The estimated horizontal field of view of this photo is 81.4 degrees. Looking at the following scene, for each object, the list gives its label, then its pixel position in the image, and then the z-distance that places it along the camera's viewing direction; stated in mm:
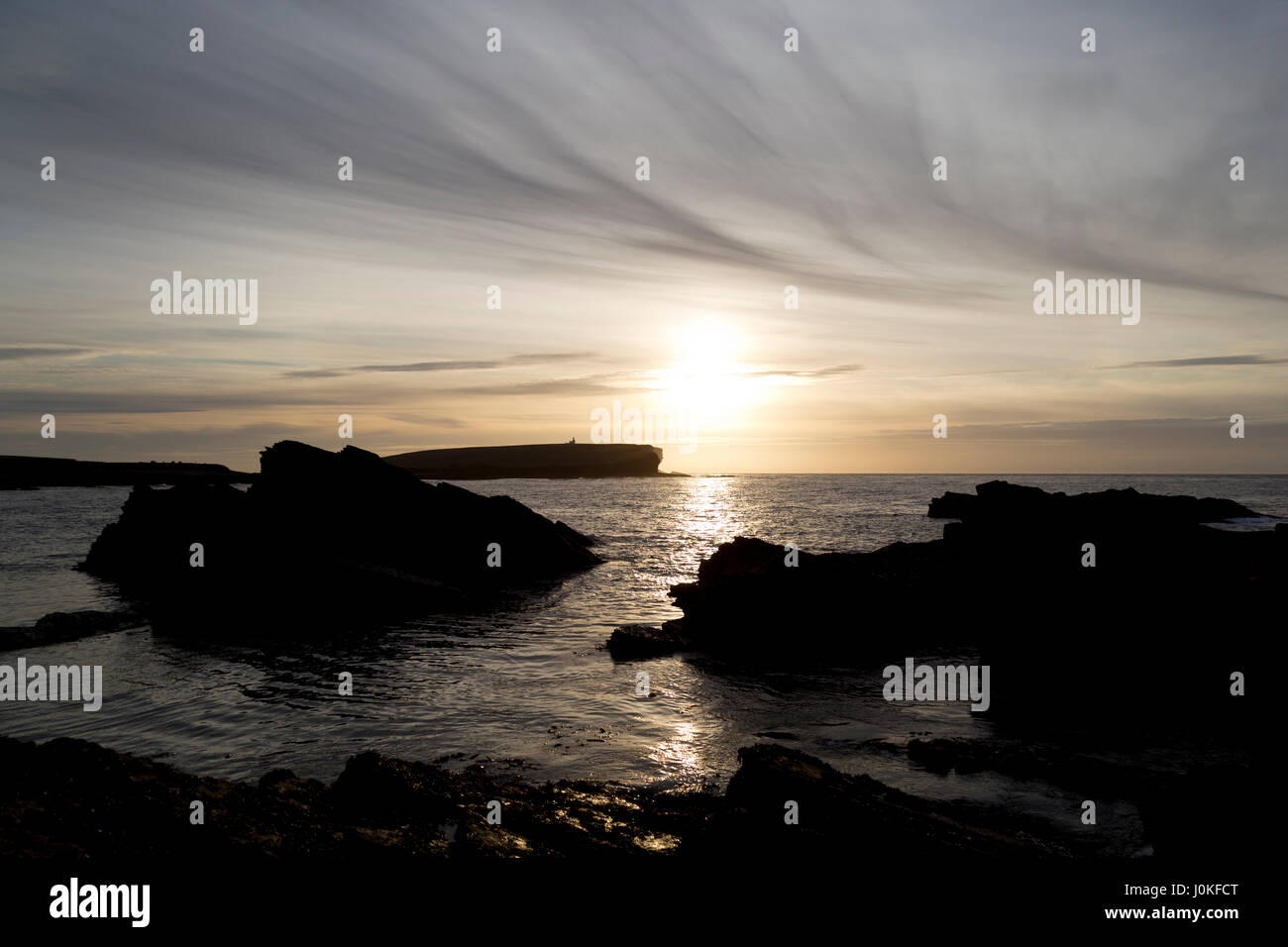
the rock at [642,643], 21266
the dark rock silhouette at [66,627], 21591
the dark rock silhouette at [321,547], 30609
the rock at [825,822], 6707
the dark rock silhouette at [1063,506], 20094
